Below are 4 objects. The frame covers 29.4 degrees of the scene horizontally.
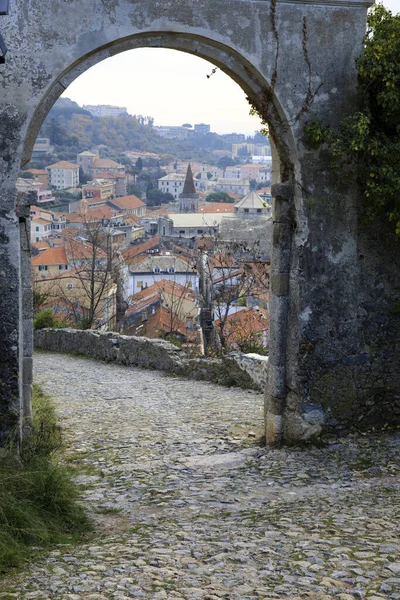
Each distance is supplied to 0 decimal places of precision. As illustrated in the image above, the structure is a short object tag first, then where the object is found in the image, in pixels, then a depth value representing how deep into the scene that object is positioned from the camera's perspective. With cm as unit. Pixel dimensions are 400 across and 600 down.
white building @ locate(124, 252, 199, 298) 4091
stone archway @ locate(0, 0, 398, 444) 573
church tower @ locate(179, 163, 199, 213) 10169
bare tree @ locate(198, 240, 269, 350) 1812
